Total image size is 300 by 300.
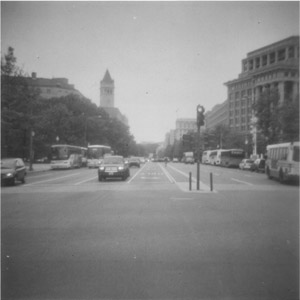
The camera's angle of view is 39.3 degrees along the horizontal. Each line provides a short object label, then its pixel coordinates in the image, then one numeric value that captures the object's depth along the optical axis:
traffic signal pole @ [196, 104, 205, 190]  18.92
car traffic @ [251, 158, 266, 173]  44.75
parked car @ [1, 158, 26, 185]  22.81
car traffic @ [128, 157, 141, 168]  61.13
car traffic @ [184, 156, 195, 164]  94.42
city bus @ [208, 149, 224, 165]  70.25
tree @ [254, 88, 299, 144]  41.44
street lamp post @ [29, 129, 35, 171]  39.89
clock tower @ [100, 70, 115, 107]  171.90
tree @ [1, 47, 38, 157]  34.25
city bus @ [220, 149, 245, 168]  65.56
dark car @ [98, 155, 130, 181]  26.92
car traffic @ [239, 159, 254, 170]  52.41
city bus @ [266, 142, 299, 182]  23.64
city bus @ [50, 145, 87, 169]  51.09
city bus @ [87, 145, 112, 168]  62.06
